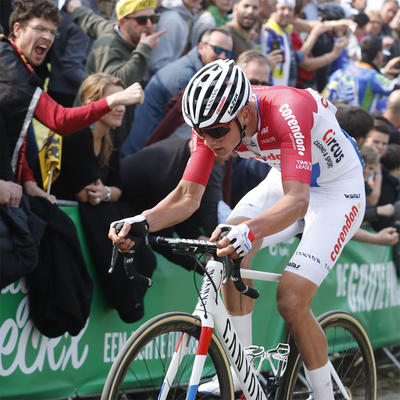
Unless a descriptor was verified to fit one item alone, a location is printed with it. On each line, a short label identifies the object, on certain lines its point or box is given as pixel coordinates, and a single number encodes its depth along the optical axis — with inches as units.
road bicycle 215.2
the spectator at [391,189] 526.3
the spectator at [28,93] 309.1
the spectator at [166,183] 370.0
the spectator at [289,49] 580.1
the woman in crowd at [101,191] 335.3
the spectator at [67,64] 450.3
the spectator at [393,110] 644.7
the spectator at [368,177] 498.6
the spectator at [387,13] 850.1
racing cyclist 230.4
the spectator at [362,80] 642.8
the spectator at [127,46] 424.8
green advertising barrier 305.7
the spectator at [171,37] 501.7
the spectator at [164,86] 460.8
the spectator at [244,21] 533.6
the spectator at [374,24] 817.5
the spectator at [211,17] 545.0
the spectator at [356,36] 767.1
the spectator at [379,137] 560.7
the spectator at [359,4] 852.0
